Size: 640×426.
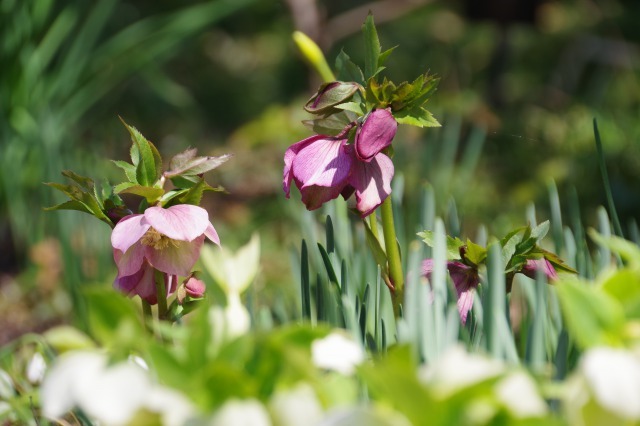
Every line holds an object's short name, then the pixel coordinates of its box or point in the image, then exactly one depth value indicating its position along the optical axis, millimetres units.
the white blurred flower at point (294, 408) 1232
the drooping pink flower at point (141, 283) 1410
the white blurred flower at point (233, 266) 1306
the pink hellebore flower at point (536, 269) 1400
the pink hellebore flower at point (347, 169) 1384
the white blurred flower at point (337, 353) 1268
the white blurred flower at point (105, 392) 1228
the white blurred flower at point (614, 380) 1215
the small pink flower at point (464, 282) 1408
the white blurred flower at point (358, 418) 1214
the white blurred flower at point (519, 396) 1228
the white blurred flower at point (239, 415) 1223
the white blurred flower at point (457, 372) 1223
